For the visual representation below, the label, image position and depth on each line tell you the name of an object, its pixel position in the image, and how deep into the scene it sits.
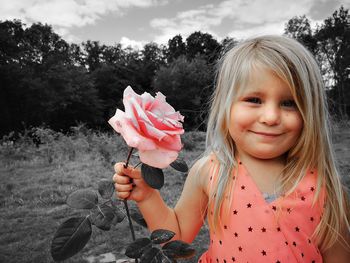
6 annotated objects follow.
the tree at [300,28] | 19.89
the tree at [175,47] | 34.38
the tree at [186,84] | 22.45
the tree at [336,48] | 19.81
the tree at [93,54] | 35.25
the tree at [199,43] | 32.22
